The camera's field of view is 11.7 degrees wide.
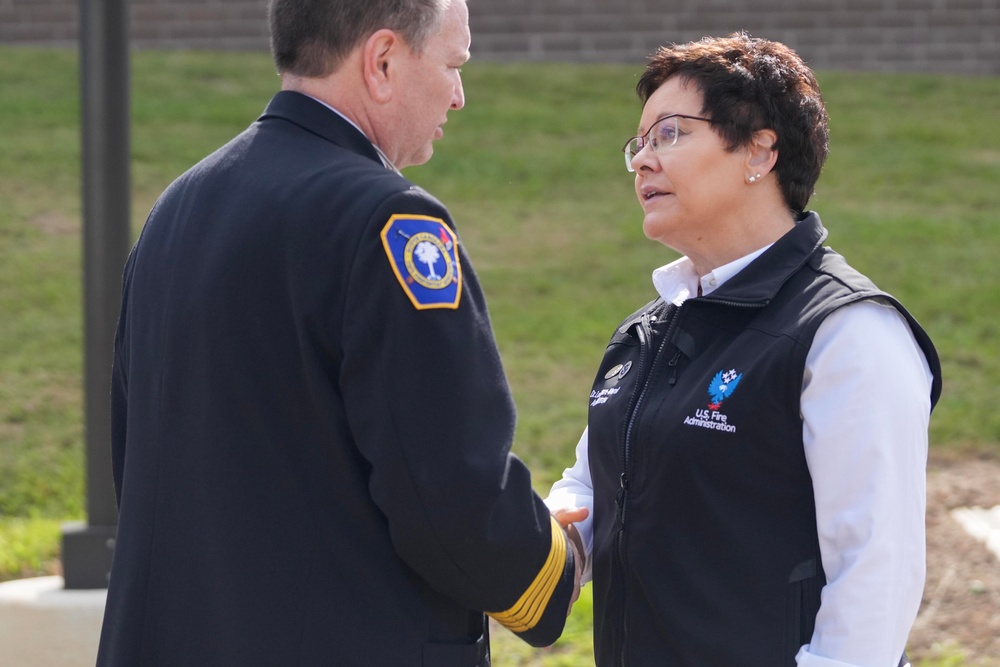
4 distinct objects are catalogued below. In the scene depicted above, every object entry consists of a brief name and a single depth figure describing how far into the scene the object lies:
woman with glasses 5.18
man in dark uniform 5.04
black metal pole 6.33
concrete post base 6.31
